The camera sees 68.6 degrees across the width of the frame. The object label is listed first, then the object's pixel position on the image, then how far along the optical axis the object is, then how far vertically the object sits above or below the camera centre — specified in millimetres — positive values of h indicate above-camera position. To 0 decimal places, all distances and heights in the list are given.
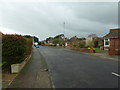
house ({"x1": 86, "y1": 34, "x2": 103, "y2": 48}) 31698 +372
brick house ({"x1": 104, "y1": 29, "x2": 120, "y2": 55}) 13396 -301
